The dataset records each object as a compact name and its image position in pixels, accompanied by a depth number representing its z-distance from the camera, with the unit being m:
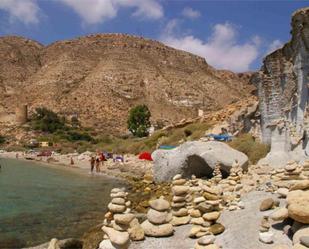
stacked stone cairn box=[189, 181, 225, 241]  4.81
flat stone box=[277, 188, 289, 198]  5.43
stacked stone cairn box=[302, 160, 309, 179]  6.05
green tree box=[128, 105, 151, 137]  34.54
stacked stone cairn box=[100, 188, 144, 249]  4.52
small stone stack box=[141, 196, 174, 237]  4.95
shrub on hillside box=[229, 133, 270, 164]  12.65
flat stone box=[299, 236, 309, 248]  3.66
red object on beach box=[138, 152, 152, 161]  20.49
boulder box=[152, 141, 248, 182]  9.63
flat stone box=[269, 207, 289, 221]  4.44
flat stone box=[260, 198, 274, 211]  5.15
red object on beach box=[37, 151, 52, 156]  30.76
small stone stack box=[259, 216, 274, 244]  4.22
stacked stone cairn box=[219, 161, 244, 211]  5.64
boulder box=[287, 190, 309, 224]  4.04
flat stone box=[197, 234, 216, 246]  4.30
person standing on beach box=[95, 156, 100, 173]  19.50
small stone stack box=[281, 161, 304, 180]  6.49
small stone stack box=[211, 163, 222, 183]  8.58
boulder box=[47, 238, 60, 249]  4.94
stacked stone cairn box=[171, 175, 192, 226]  5.36
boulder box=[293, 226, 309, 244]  3.93
